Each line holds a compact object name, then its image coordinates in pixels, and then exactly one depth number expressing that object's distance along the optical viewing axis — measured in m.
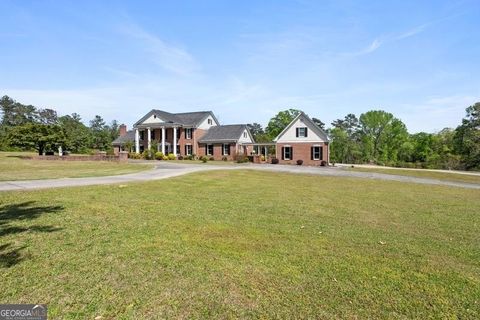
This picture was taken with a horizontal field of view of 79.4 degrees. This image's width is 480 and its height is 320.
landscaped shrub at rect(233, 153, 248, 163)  39.38
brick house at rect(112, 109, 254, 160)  44.09
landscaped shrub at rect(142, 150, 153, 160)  41.00
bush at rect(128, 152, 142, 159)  42.59
